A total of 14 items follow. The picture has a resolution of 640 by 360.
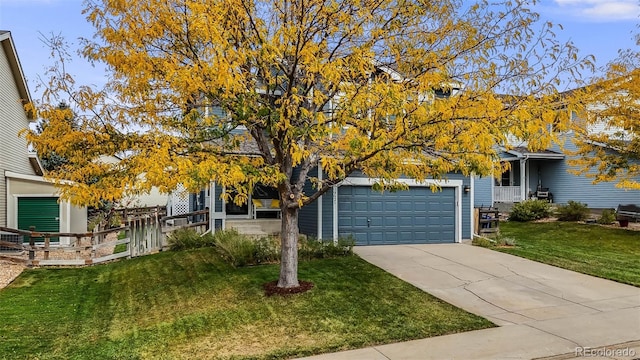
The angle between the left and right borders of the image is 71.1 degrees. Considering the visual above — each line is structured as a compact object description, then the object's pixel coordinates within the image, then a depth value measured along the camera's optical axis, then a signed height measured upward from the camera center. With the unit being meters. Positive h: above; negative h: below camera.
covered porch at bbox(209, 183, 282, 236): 15.87 -1.11
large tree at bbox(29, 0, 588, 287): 6.68 +1.54
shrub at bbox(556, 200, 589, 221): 20.23 -1.33
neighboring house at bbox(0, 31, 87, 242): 15.92 -0.04
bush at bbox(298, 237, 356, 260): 11.96 -1.78
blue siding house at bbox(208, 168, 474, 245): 14.27 -1.04
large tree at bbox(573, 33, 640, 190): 14.55 +2.37
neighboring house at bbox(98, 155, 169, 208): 30.89 -1.32
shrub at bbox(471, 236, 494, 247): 14.61 -1.95
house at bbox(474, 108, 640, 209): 22.44 -0.13
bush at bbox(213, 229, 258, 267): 11.20 -1.70
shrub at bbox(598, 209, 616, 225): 19.06 -1.52
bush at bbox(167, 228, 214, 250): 14.11 -1.82
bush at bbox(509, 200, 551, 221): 21.28 -1.35
